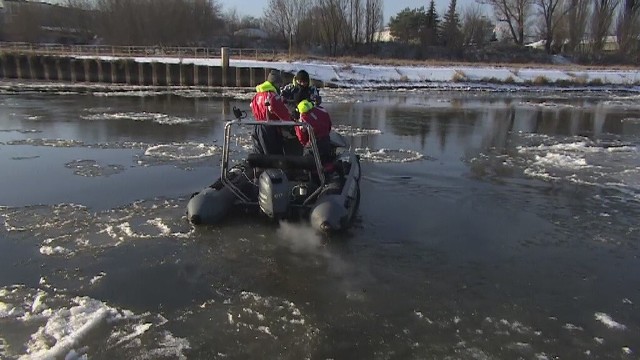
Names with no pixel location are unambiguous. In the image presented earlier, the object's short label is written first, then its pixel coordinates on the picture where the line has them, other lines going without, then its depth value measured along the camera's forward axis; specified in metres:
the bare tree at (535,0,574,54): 60.12
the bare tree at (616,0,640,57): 55.81
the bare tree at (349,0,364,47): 59.31
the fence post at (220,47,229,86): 30.92
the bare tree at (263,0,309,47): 62.91
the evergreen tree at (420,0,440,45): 63.66
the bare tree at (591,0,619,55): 58.25
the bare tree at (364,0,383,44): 60.09
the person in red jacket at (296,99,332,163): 6.77
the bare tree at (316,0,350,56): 58.25
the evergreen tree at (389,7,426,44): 67.00
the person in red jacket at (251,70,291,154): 6.76
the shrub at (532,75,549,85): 35.22
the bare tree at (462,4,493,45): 64.81
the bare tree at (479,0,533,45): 63.44
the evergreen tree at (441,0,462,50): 60.87
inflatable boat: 6.03
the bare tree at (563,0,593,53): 58.00
